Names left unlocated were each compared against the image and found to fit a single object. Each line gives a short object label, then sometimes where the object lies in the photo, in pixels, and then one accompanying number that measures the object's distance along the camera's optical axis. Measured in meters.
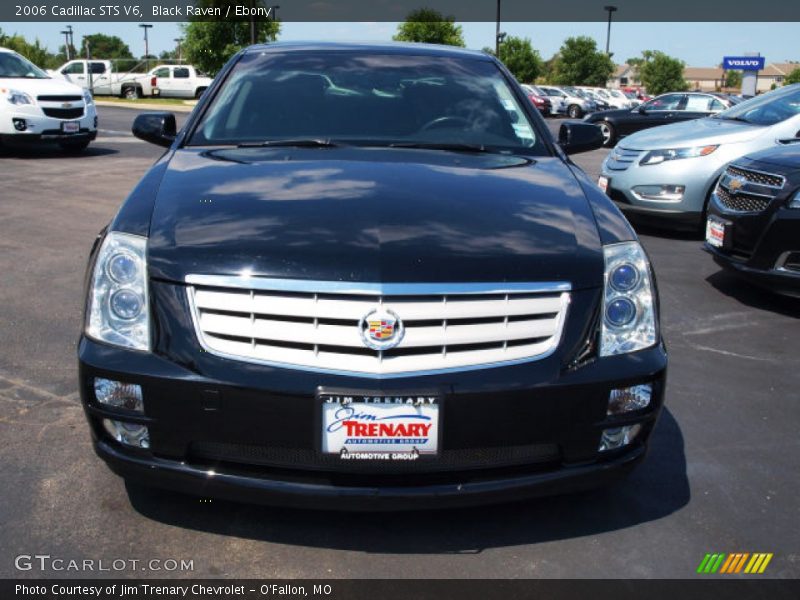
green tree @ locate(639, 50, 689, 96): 84.56
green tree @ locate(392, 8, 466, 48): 50.78
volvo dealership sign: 50.01
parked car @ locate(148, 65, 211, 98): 38.91
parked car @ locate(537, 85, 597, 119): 38.38
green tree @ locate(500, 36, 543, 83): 65.00
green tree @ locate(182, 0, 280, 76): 41.53
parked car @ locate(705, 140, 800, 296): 5.27
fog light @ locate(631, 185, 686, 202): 7.90
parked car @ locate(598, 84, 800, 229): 7.84
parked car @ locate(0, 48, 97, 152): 12.40
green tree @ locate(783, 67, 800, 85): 81.50
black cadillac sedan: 2.38
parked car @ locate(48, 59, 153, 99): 39.47
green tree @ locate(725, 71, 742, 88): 117.54
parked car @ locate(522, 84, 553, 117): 36.12
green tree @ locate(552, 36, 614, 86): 77.25
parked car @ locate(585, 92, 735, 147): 19.19
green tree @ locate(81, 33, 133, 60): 100.16
